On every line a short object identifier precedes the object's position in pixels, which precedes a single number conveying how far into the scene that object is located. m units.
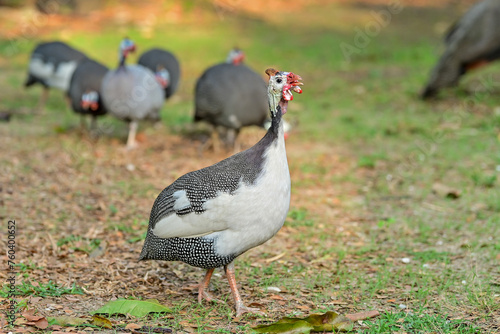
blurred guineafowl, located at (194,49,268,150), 13.43
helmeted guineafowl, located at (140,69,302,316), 6.85
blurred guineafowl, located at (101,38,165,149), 14.03
